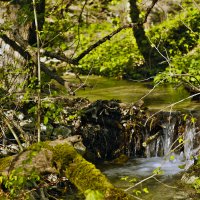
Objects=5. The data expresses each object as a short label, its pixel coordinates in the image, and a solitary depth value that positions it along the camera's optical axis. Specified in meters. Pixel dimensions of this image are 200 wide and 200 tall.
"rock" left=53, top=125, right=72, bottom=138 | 14.07
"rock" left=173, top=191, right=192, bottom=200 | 11.47
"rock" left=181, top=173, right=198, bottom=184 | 12.32
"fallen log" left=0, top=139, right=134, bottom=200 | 6.79
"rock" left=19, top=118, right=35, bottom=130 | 13.43
